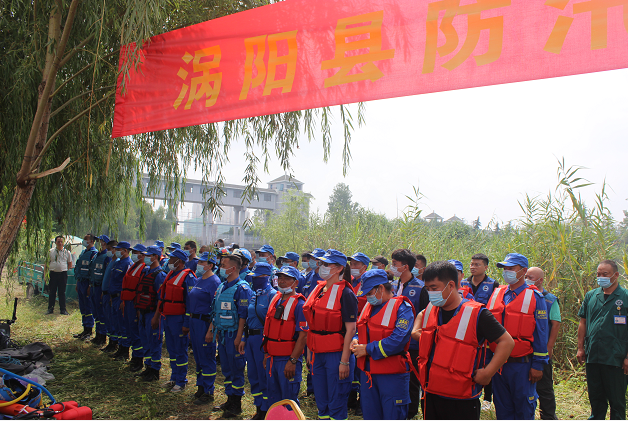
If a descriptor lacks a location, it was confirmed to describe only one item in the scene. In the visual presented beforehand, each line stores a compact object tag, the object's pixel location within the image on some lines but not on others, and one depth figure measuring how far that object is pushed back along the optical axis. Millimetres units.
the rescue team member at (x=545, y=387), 5203
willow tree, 5031
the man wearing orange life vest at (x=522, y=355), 4273
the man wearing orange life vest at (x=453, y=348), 2879
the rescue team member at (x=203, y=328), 5809
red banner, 2854
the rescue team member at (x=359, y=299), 5527
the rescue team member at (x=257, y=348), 5090
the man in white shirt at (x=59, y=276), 11148
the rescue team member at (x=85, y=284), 9602
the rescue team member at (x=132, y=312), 7277
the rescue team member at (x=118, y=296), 7902
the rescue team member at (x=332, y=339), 4207
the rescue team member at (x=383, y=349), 3711
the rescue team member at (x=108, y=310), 8297
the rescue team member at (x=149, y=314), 6738
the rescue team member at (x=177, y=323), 6270
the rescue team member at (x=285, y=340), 4590
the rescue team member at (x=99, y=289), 8922
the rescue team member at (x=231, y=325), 5387
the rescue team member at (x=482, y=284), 5992
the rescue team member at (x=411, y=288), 5352
